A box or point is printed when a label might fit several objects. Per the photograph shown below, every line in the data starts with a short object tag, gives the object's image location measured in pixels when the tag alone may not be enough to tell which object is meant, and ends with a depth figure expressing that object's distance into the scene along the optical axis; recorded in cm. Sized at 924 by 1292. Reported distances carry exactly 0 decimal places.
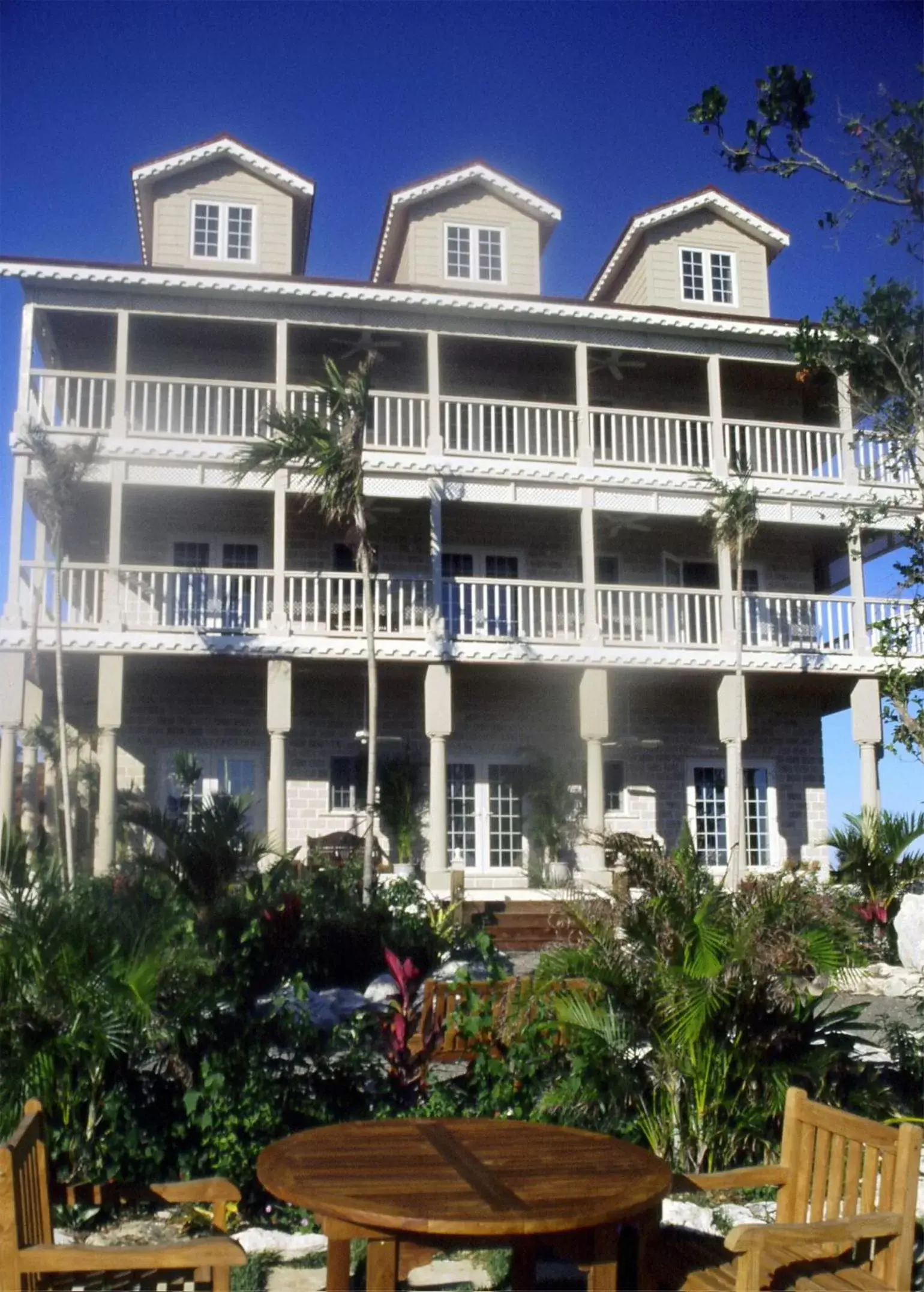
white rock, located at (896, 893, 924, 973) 1416
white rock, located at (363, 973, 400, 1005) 1003
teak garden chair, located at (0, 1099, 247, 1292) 364
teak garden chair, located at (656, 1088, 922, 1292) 387
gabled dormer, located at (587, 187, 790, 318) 2261
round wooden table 356
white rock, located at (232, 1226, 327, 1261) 531
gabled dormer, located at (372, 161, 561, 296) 2173
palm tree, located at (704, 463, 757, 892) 1930
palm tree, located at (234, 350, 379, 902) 1683
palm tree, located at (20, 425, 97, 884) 1683
